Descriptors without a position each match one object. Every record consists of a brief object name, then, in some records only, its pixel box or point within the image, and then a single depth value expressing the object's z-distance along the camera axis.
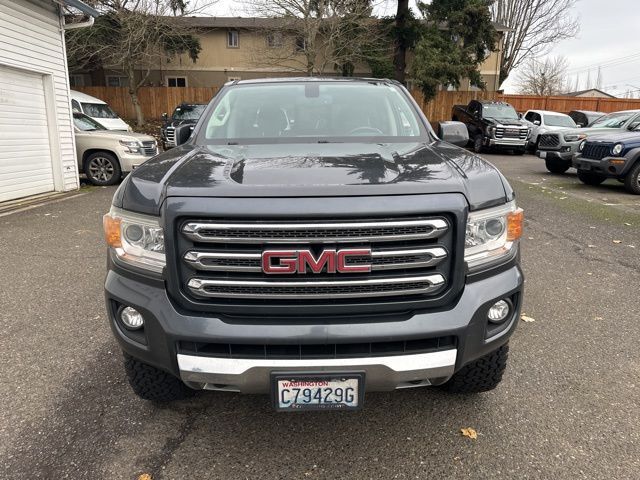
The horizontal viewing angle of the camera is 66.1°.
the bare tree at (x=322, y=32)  23.27
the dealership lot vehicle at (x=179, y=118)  16.17
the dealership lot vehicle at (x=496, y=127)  18.06
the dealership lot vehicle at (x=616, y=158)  9.78
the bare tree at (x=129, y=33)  20.53
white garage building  8.82
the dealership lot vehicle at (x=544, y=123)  18.44
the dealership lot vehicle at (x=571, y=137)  11.27
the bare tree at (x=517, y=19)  39.94
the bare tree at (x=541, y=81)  53.09
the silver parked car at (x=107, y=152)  11.09
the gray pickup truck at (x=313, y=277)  2.03
